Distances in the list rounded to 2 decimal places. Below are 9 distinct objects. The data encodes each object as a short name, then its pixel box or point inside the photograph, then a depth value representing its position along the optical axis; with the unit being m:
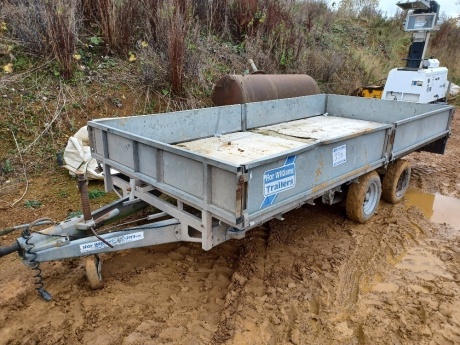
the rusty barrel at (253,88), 5.82
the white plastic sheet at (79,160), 4.93
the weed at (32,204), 4.40
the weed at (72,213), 4.21
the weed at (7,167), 4.99
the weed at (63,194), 4.66
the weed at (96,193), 4.70
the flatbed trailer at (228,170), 2.60
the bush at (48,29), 6.06
